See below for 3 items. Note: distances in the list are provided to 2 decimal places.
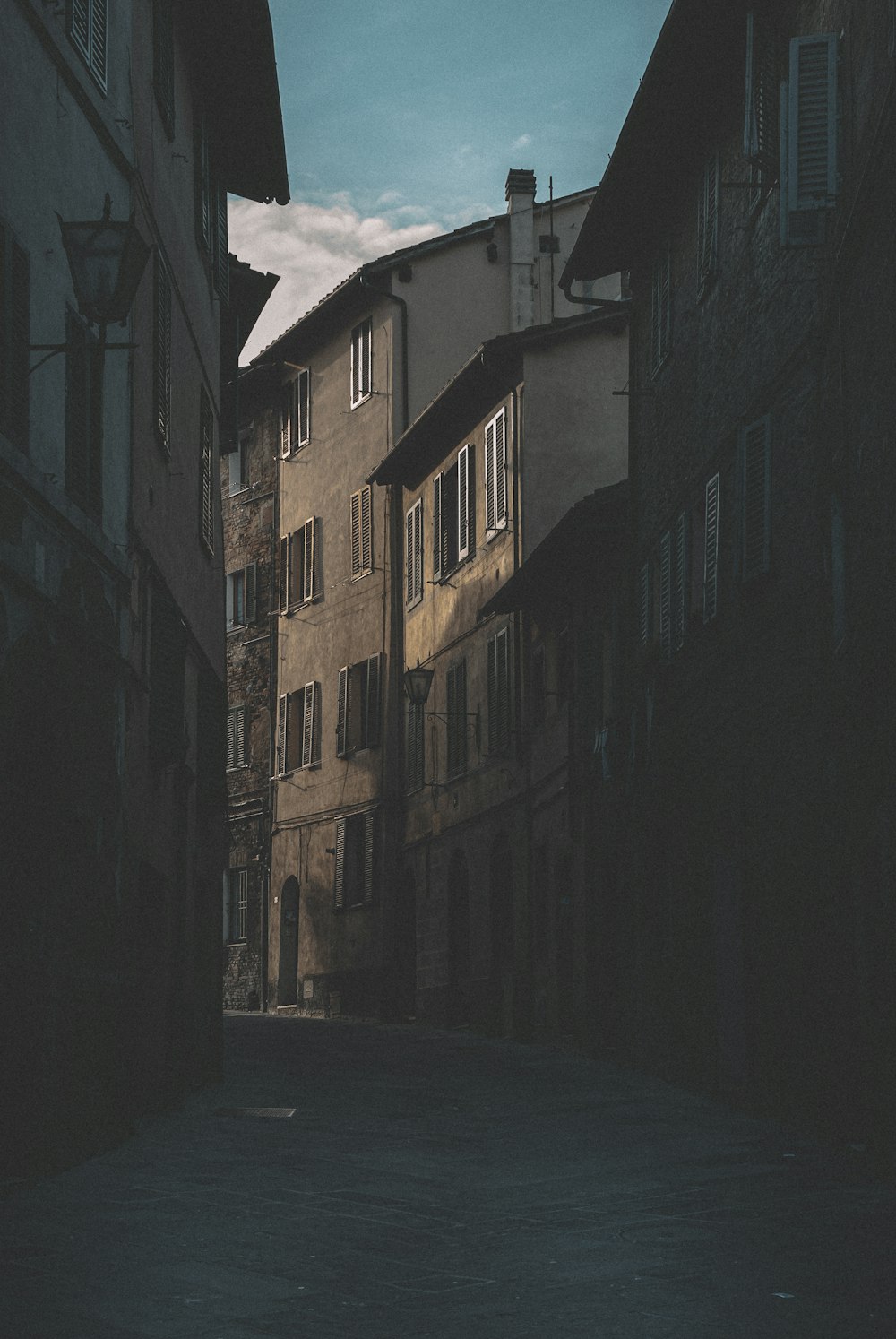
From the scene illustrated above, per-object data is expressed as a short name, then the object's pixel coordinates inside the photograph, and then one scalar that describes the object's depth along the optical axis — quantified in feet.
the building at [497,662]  82.43
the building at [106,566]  35.55
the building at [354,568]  108.17
